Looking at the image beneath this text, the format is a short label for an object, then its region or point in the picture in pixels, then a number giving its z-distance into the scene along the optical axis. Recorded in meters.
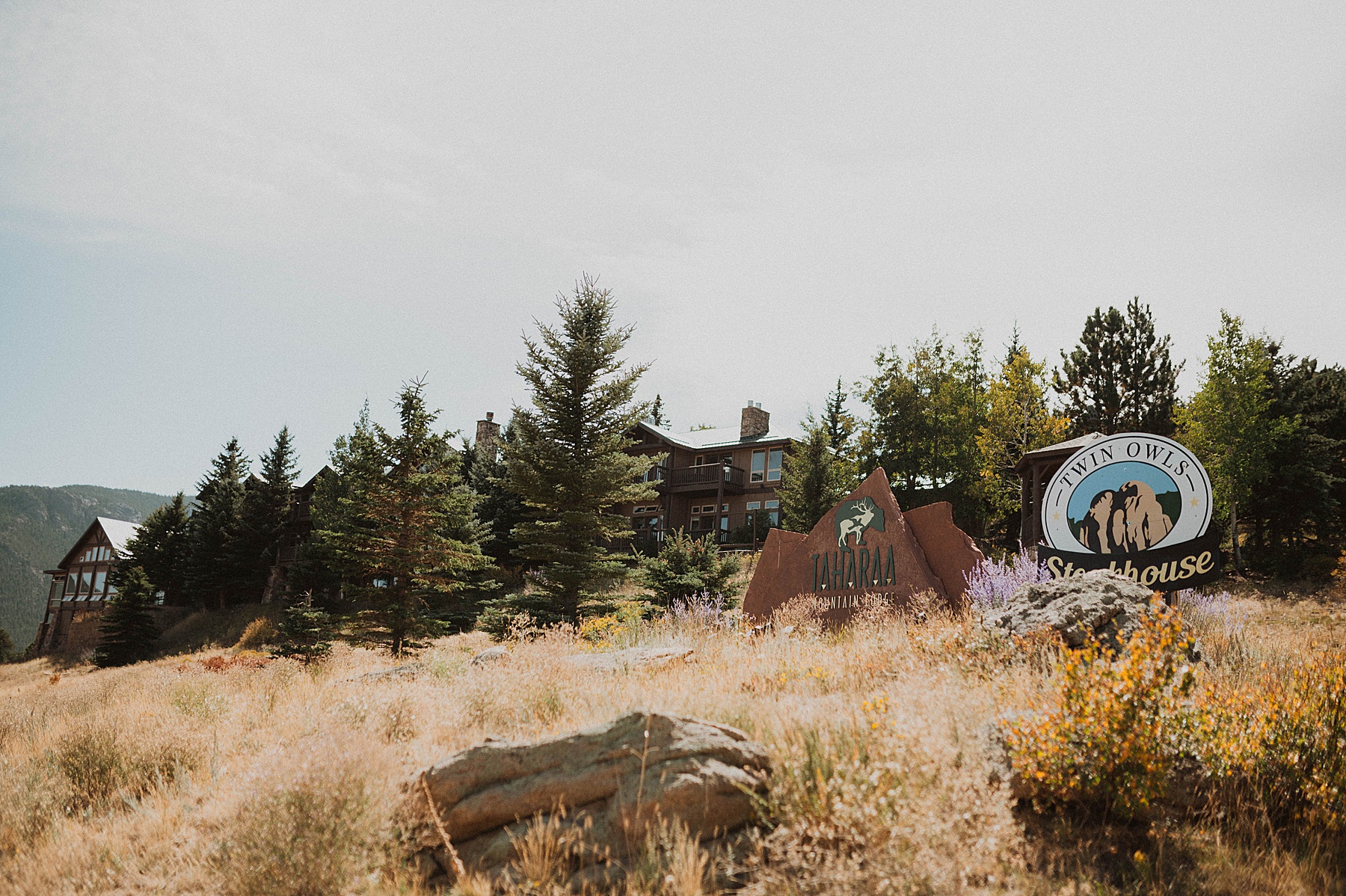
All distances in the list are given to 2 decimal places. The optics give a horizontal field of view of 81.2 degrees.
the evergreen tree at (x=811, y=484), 30.70
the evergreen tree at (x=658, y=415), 62.47
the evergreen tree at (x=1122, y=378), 34.72
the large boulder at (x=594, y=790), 5.02
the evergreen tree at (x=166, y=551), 45.06
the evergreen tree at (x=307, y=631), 20.84
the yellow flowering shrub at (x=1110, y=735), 5.04
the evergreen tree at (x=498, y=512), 34.78
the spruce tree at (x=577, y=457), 20.58
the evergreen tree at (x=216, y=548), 42.22
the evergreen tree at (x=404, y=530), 18.86
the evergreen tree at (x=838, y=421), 34.97
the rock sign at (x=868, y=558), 12.70
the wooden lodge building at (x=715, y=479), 43.50
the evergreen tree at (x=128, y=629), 34.88
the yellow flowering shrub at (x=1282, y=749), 5.41
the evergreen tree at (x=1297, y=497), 26.16
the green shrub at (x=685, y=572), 21.12
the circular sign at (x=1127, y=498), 11.20
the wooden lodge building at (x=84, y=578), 53.09
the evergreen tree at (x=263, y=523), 42.34
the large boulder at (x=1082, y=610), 7.17
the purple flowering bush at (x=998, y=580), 10.77
